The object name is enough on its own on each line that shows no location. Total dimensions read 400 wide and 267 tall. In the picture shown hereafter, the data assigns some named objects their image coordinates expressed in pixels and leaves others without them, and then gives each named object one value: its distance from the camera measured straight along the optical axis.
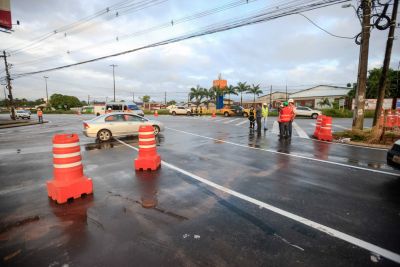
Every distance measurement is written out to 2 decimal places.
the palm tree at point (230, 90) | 61.31
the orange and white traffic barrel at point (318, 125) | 12.70
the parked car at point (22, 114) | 39.50
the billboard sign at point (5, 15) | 17.97
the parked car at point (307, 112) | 32.88
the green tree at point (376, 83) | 44.64
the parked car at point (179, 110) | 44.33
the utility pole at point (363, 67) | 12.05
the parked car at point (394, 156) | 5.34
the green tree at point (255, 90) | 63.94
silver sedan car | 12.09
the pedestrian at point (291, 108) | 12.37
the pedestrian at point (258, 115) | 14.51
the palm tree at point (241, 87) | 61.16
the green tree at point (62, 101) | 100.88
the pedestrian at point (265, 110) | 15.65
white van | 26.45
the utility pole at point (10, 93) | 36.76
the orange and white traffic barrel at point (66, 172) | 4.52
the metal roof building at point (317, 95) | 63.11
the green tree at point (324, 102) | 59.00
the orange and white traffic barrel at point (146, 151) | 6.53
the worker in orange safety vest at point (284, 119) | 12.30
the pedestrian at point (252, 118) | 16.72
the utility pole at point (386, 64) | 11.88
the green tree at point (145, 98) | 110.00
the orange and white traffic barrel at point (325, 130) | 12.13
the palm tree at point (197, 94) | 64.56
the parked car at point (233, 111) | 37.03
